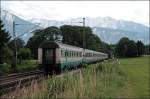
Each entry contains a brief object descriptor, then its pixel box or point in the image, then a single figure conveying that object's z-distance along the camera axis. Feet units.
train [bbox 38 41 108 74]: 109.29
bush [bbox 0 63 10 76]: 120.80
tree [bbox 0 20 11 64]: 177.35
